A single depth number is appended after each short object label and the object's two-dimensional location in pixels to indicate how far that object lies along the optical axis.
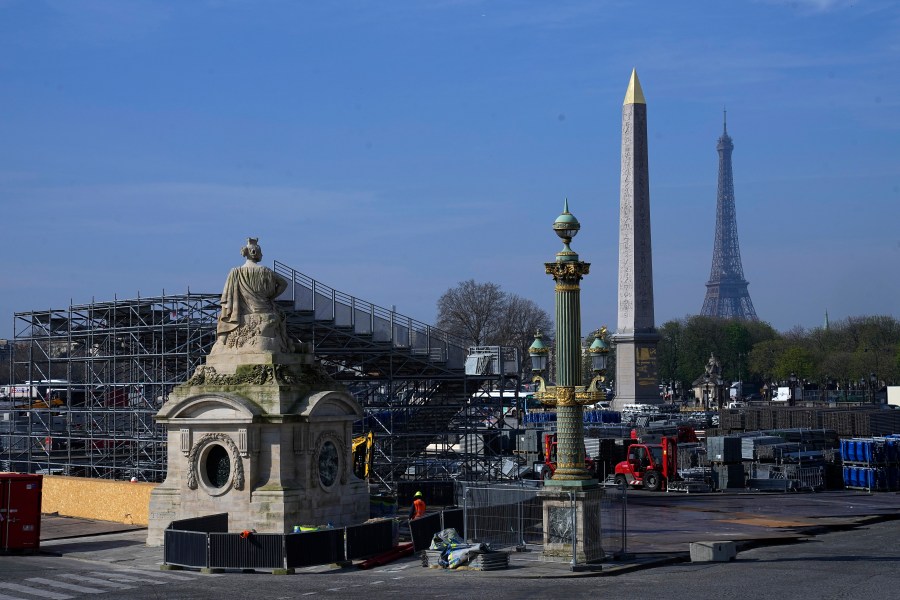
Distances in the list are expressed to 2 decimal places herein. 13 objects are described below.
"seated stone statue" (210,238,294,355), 29.22
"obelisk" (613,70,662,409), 71.44
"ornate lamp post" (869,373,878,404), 109.93
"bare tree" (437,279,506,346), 95.94
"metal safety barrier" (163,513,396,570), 24.12
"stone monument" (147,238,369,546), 27.69
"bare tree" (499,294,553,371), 97.44
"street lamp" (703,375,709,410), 119.95
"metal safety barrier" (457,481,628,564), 25.84
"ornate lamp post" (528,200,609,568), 23.29
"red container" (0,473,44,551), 28.55
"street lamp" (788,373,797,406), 111.98
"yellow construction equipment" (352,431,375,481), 37.66
